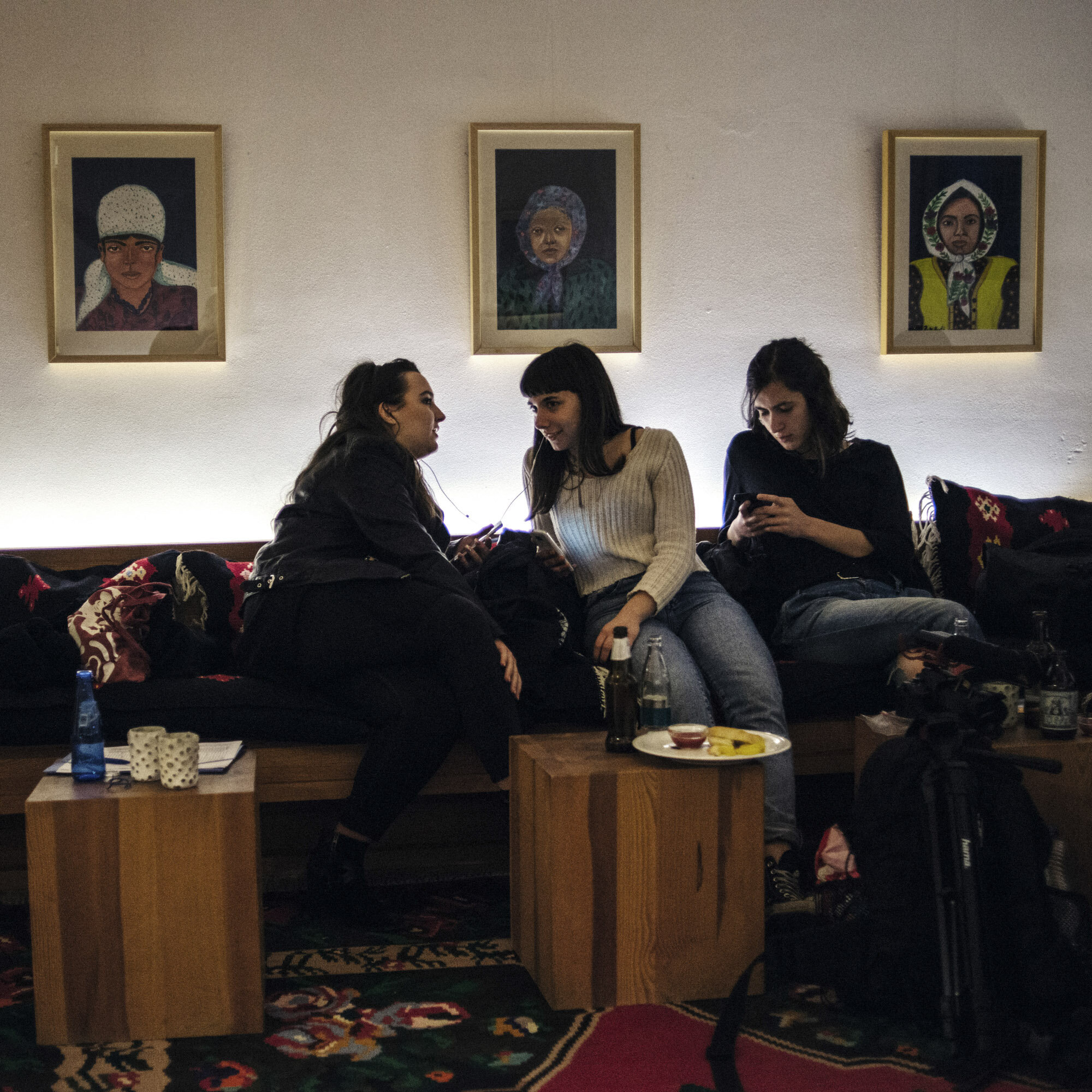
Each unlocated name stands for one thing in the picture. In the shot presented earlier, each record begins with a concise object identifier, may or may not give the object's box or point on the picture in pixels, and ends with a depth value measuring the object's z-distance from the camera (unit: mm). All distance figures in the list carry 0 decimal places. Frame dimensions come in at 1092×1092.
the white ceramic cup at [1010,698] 2383
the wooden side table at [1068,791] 2246
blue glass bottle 2020
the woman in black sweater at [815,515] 2795
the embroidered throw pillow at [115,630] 2527
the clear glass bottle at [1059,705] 2305
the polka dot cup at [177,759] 1914
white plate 1982
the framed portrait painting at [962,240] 3527
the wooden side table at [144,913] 1875
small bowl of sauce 2049
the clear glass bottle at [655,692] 2248
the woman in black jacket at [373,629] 2391
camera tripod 1723
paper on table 2070
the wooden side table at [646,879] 1968
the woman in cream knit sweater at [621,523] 2650
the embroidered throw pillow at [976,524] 3178
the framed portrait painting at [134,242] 3225
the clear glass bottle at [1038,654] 2410
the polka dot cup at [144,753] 1957
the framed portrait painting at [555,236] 3379
